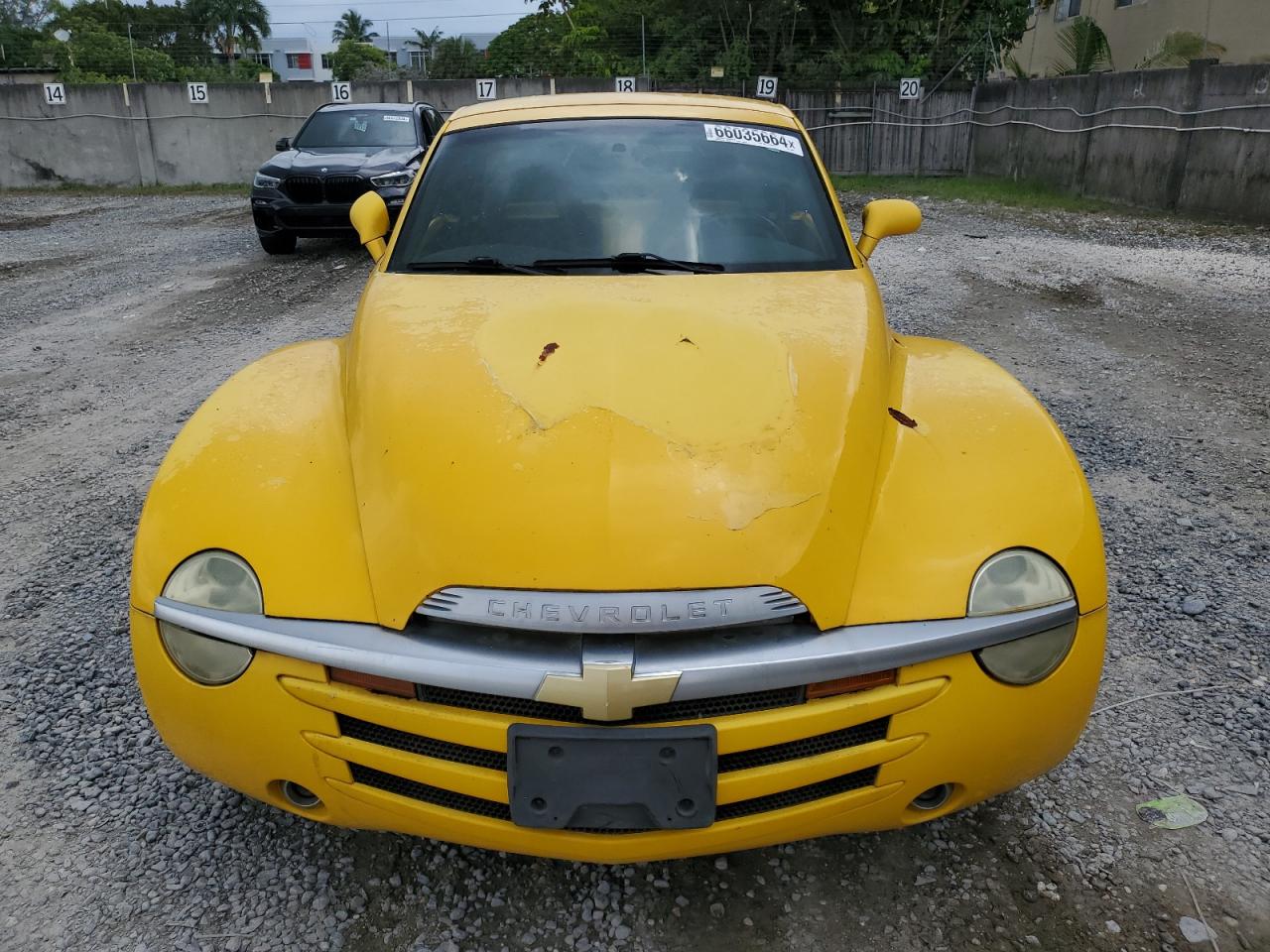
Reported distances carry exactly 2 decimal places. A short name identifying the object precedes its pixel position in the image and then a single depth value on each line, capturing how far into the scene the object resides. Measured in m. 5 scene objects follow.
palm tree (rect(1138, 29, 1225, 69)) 17.59
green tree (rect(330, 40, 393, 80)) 50.06
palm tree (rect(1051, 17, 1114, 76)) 17.42
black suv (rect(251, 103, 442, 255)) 9.97
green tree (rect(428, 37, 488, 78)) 23.98
